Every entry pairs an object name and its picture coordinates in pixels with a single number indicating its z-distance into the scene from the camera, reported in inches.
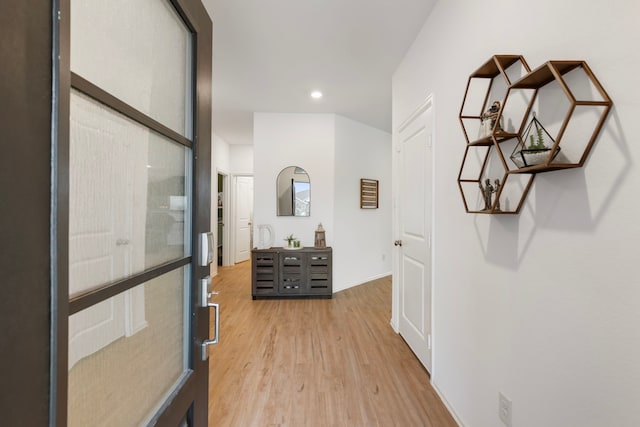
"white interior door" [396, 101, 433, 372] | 87.7
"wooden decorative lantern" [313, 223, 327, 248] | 164.7
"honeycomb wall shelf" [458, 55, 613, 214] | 36.8
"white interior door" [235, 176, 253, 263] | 252.7
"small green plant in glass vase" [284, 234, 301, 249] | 162.1
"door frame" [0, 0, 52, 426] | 14.5
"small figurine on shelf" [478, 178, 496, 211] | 53.4
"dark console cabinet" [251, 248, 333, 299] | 157.2
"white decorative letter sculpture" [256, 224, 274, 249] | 169.0
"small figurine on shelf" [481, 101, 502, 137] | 51.5
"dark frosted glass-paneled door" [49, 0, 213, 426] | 17.6
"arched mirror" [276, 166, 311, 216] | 170.9
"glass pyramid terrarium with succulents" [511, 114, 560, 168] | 39.9
